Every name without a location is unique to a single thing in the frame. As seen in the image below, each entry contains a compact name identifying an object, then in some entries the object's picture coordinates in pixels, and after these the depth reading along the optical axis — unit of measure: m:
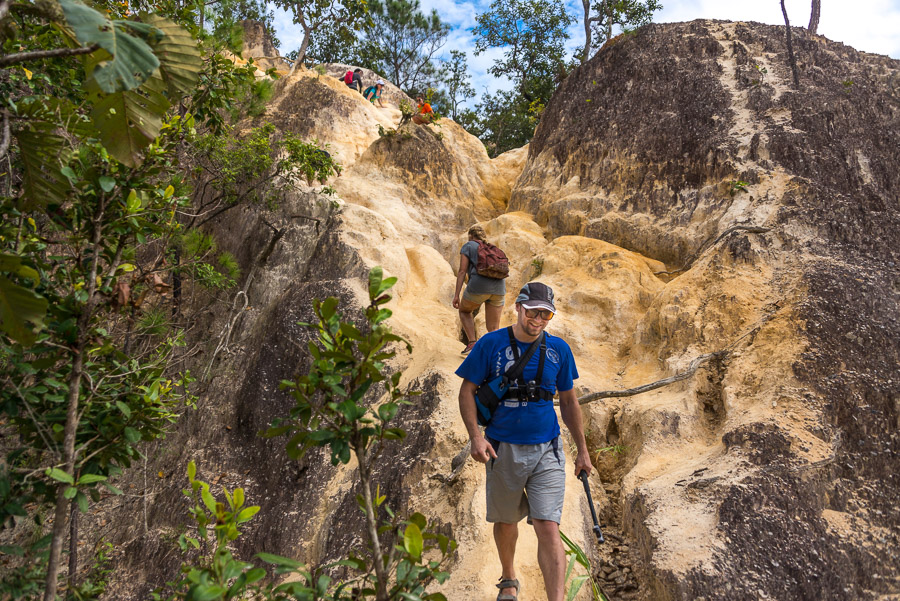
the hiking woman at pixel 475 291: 6.28
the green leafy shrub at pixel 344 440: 2.09
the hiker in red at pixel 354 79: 15.88
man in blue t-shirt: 3.45
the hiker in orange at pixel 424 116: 11.64
